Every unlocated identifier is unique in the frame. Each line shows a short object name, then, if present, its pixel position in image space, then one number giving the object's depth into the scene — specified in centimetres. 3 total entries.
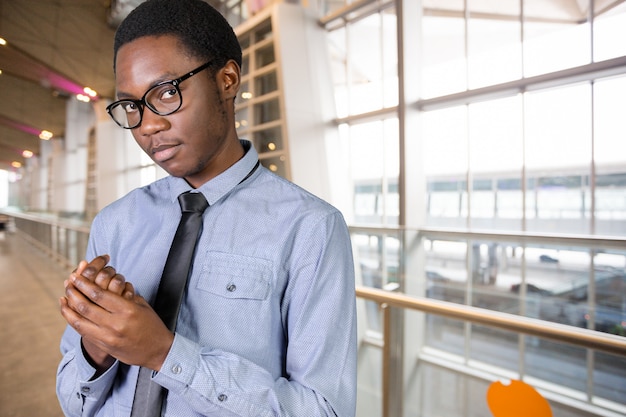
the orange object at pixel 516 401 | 146
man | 62
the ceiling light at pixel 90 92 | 195
